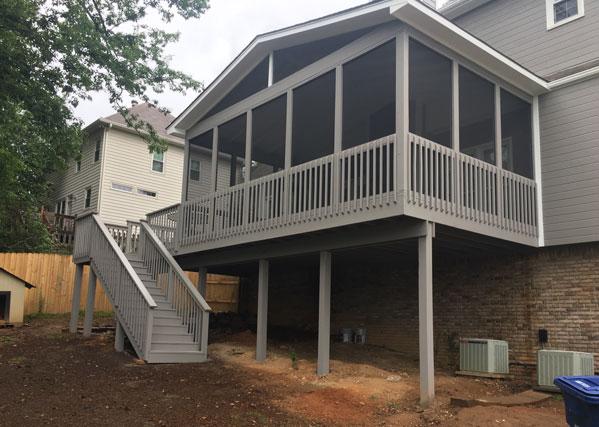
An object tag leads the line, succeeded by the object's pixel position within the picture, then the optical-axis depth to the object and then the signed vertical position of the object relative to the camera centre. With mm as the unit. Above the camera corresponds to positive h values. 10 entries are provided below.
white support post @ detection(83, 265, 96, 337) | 14633 -147
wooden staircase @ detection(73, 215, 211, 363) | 11391 +53
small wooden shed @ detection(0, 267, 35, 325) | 17422 -34
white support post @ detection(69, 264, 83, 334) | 15482 -5
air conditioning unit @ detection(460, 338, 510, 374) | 10359 -790
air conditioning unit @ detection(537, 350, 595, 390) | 9328 -811
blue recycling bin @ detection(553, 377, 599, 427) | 5652 -831
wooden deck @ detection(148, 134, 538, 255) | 9055 +1983
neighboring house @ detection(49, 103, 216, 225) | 26312 +5880
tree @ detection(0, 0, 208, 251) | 11672 +5186
